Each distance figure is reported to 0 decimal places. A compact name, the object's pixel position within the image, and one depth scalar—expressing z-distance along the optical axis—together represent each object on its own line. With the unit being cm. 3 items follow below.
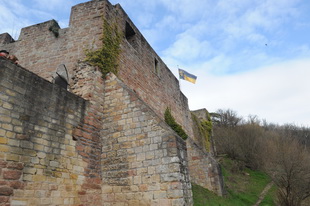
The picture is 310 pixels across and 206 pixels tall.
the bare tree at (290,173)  1185
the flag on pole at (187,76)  1645
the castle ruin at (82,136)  454
